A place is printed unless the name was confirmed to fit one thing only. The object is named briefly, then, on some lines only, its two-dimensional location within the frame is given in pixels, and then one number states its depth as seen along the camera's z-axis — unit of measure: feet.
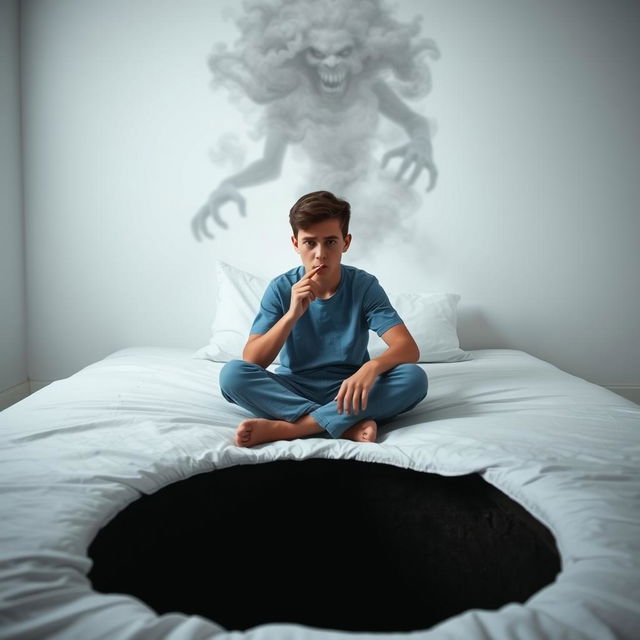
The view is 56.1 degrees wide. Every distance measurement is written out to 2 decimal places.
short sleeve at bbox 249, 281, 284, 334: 5.79
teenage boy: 4.92
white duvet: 2.40
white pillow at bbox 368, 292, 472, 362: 7.98
